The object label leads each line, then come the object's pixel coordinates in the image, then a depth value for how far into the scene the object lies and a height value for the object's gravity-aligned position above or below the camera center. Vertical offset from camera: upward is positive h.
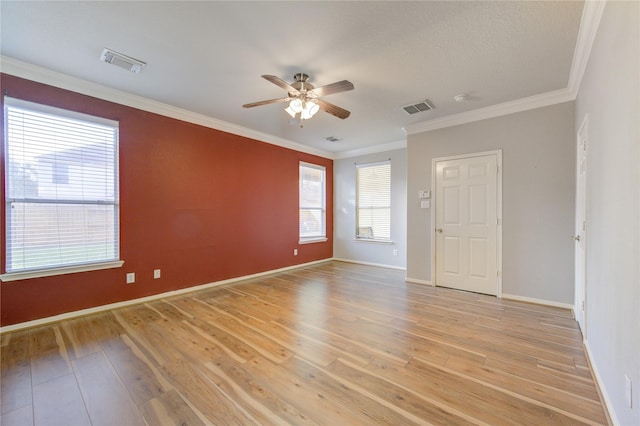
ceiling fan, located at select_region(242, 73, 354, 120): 2.68 +1.17
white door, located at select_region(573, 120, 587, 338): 2.53 -0.20
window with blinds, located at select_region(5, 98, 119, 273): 2.70 +0.26
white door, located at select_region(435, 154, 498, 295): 3.85 -0.18
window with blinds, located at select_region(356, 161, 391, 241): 5.89 +0.23
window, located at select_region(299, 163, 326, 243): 6.01 +0.21
